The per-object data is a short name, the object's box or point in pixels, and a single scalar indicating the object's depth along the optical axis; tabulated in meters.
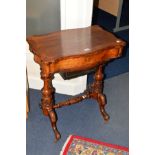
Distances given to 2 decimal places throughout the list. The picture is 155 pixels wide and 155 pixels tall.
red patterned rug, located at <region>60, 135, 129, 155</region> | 2.49
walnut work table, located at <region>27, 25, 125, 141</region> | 2.23
